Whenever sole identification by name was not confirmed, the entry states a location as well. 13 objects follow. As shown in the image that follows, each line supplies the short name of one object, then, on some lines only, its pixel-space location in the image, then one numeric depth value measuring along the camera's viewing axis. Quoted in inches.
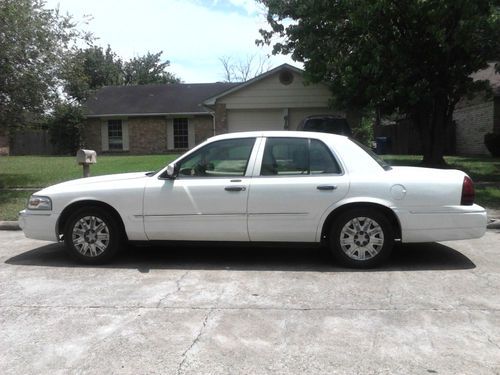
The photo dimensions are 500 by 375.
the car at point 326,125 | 641.6
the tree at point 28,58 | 503.5
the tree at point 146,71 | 2078.0
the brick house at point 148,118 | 1174.3
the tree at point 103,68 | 1883.6
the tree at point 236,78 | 2203.5
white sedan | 239.9
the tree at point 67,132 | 1176.8
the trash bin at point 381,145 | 1102.4
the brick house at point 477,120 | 913.5
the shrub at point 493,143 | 846.7
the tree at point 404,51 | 515.8
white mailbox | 395.2
